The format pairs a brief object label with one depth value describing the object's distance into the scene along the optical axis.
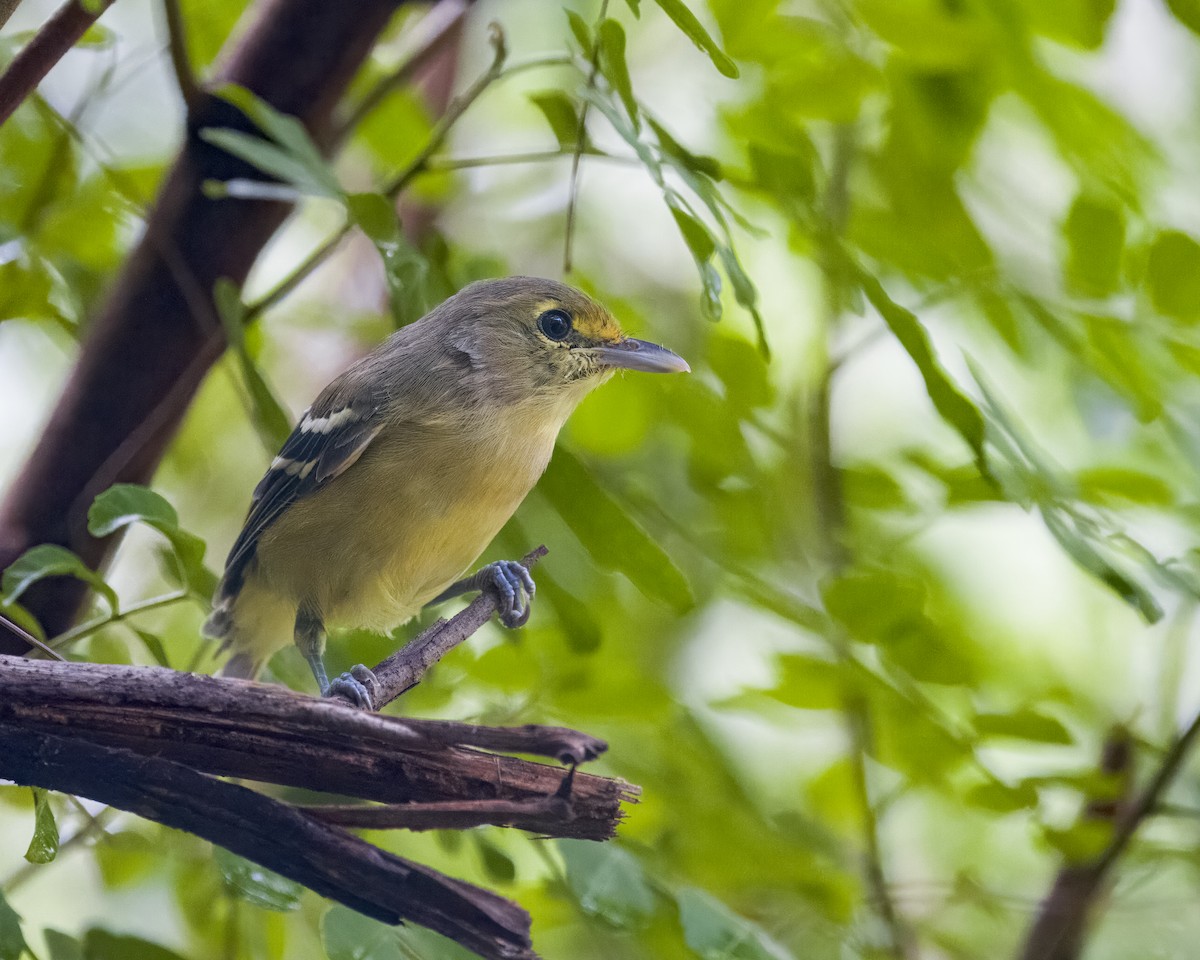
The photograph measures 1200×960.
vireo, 5.20
